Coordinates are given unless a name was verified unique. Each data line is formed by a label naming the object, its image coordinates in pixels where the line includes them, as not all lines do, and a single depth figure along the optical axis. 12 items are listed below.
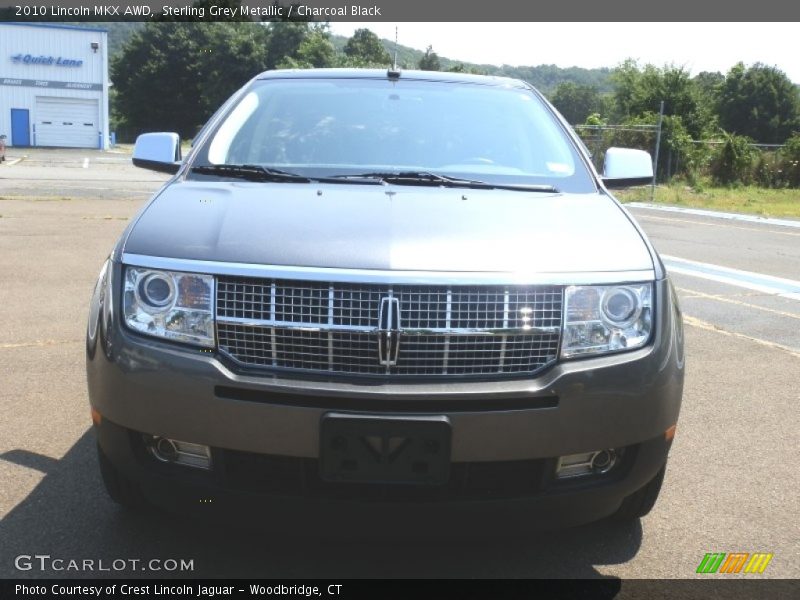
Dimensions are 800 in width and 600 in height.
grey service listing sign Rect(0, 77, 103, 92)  53.25
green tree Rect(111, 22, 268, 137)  66.19
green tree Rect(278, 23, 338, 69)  60.75
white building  53.09
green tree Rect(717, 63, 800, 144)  58.00
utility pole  21.81
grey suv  2.21
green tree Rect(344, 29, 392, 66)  90.22
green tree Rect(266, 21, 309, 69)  69.31
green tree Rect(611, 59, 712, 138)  40.53
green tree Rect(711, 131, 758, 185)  27.91
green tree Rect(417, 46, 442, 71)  98.76
